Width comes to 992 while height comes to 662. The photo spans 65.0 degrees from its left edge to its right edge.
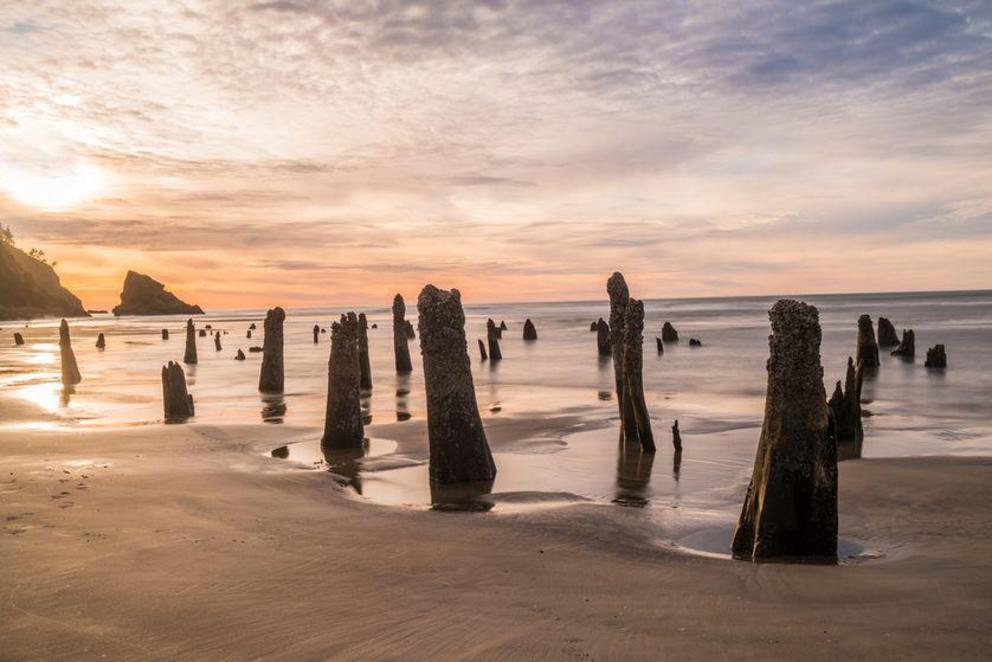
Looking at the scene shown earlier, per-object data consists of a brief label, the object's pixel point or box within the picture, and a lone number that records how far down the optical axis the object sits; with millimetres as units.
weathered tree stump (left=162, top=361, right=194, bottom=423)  17969
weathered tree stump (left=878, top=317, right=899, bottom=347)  40844
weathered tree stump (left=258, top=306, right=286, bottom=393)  24219
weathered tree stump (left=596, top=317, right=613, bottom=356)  43000
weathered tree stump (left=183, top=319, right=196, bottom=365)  37906
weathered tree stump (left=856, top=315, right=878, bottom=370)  30531
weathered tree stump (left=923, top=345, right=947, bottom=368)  31188
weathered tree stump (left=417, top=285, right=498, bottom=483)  11133
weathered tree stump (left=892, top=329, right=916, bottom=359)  35344
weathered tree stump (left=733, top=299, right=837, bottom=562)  7148
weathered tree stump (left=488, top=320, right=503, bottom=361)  40156
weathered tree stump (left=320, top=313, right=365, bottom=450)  14047
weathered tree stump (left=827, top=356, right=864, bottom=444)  14547
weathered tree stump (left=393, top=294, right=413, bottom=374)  31797
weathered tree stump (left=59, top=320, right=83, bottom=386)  26719
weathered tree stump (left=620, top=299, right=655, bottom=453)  13883
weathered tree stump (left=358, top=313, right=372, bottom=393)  26492
